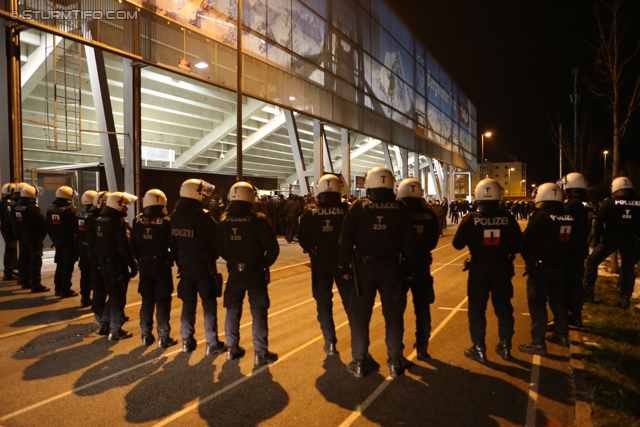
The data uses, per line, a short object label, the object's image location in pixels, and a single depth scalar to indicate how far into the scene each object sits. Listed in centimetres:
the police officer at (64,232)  874
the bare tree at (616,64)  1149
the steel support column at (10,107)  1147
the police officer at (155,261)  608
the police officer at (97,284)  684
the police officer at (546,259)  579
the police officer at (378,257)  504
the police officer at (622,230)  778
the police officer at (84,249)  776
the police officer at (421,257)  564
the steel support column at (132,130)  1491
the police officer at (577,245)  627
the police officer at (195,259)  584
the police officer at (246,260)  554
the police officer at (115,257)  652
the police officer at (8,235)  1023
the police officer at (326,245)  585
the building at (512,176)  11600
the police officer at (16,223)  970
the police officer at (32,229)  950
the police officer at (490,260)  545
